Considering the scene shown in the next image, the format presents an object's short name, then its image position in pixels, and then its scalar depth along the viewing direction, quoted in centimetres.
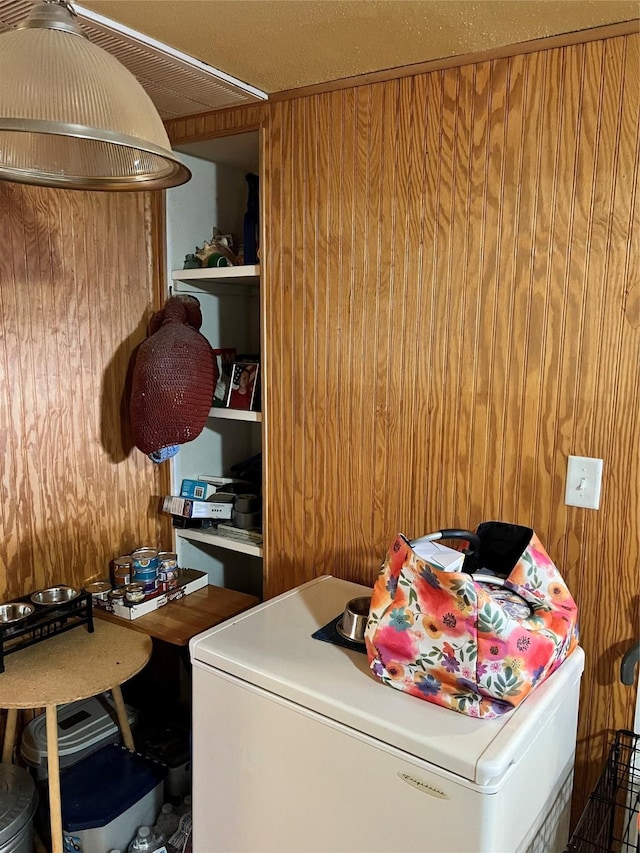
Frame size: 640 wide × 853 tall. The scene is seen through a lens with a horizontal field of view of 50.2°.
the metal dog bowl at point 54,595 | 188
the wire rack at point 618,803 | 149
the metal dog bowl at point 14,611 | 179
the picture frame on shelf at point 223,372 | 220
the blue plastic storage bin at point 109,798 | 171
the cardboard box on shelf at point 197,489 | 227
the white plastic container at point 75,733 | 189
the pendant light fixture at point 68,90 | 89
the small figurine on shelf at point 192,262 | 223
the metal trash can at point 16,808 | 162
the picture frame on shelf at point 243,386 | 213
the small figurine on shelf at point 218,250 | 217
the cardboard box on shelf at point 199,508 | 218
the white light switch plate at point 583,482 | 151
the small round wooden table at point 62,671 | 155
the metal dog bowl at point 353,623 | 149
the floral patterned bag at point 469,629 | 119
